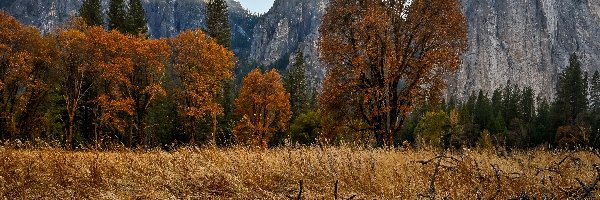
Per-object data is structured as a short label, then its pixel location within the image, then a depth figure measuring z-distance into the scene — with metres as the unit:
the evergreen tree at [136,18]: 45.16
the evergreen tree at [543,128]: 71.12
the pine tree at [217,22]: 48.03
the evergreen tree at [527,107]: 84.88
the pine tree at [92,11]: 45.62
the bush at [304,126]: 51.83
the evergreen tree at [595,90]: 80.57
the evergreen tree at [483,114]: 81.81
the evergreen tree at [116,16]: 45.12
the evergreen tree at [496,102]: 89.85
